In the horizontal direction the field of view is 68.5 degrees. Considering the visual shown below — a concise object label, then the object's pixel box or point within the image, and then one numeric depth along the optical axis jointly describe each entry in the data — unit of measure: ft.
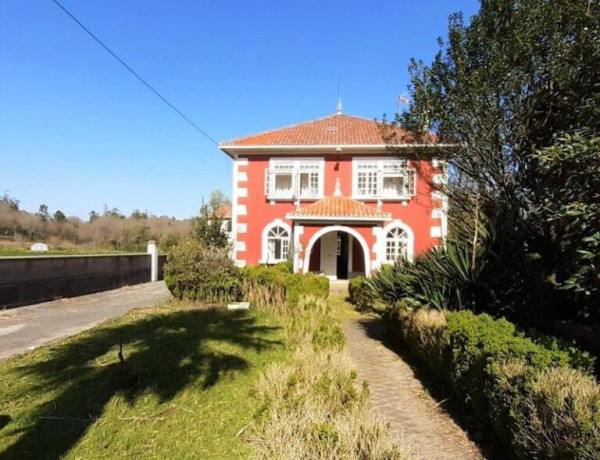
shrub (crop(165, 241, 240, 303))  37.68
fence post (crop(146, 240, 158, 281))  77.71
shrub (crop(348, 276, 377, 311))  38.78
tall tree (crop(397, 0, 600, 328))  16.02
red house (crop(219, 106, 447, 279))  62.59
